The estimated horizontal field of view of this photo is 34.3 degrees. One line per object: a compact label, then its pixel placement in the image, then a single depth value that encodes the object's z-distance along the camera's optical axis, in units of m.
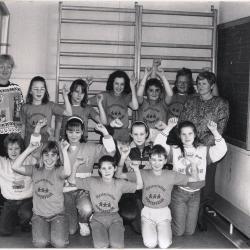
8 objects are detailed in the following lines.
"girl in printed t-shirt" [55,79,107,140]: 3.19
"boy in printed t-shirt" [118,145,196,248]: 2.61
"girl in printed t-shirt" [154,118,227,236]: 2.83
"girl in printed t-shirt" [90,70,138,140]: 3.29
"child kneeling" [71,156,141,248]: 2.53
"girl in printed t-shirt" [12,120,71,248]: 2.56
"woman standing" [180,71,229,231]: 3.04
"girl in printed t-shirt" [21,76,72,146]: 3.09
